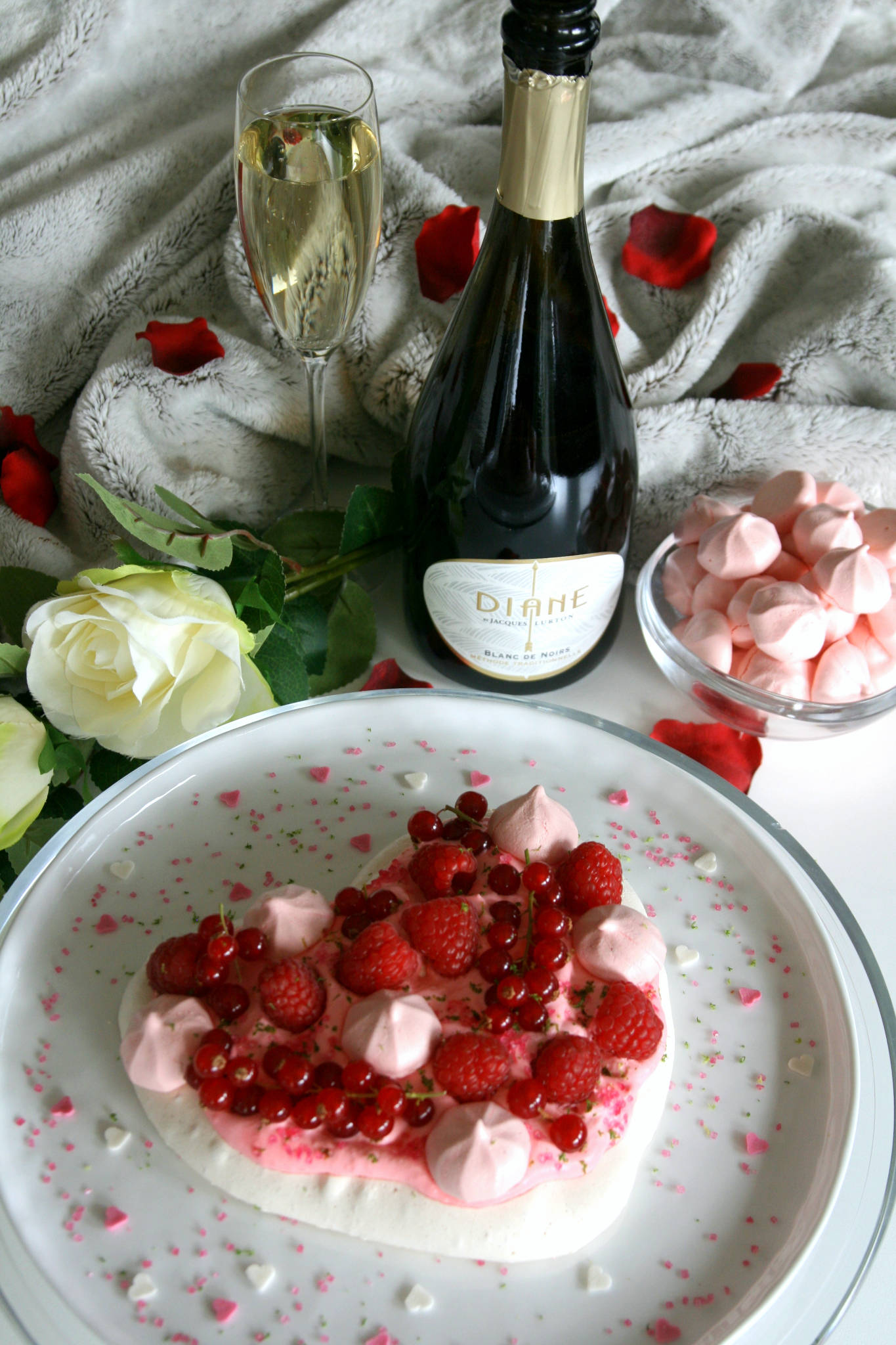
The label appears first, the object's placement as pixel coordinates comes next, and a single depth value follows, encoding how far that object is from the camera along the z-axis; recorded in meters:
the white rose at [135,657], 0.61
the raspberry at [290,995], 0.53
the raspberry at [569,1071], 0.52
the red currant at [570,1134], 0.51
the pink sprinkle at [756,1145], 0.53
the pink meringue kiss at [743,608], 0.77
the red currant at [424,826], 0.62
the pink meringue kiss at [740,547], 0.77
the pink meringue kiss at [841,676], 0.75
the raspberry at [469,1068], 0.52
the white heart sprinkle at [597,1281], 0.49
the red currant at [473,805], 0.64
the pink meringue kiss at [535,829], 0.61
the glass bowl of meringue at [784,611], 0.75
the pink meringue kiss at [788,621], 0.74
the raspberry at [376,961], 0.55
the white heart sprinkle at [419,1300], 0.47
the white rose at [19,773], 0.61
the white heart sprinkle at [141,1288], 0.47
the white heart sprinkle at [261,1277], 0.48
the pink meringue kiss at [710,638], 0.77
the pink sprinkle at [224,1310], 0.46
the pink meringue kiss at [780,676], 0.76
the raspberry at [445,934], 0.56
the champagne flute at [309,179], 0.67
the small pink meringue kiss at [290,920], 0.57
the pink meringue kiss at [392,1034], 0.52
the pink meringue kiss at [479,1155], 0.49
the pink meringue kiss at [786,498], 0.81
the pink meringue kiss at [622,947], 0.56
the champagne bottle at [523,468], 0.69
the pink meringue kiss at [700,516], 0.82
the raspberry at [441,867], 0.59
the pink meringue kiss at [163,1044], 0.52
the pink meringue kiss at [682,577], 0.81
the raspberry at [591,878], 0.59
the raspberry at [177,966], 0.55
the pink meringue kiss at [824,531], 0.77
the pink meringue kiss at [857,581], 0.75
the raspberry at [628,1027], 0.54
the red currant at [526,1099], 0.52
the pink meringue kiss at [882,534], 0.78
